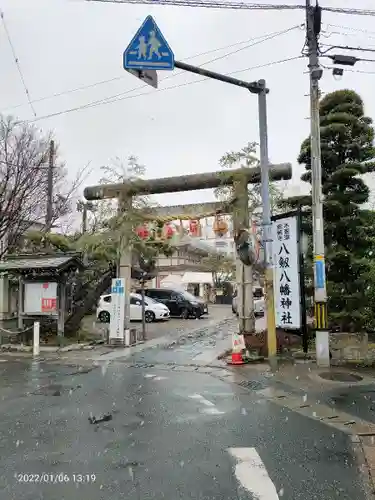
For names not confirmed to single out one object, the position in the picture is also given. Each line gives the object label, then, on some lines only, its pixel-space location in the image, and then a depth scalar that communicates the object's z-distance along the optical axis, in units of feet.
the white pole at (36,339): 44.57
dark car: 84.94
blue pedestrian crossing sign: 23.63
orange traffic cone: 36.65
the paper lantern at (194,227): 47.83
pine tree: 40.06
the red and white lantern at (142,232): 49.23
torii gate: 43.21
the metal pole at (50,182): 63.00
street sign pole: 23.76
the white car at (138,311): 78.38
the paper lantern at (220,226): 45.47
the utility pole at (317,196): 34.55
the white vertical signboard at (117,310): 48.55
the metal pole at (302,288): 37.65
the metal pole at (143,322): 53.83
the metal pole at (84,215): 79.58
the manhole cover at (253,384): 28.63
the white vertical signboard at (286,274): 38.14
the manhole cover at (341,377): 30.27
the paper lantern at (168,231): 49.42
